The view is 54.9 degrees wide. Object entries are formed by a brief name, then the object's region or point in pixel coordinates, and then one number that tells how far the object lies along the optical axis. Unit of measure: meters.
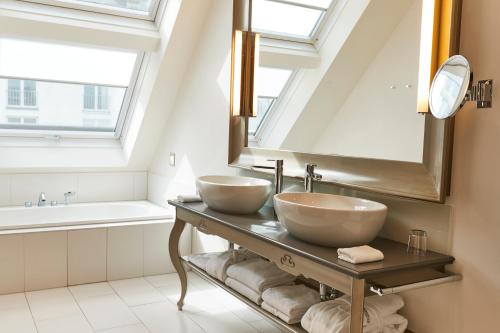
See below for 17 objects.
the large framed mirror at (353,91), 1.81
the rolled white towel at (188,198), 2.86
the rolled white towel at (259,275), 2.30
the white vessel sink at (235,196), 2.45
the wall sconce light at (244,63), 2.91
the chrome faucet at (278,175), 2.55
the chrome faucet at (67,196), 4.22
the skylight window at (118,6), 3.40
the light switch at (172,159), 4.09
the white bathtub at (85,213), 3.57
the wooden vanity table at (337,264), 1.60
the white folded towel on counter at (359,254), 1.64
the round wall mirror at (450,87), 1.56
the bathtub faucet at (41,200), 4.08
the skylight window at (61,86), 3.79
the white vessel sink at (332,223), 1.75
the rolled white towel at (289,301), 2.03
